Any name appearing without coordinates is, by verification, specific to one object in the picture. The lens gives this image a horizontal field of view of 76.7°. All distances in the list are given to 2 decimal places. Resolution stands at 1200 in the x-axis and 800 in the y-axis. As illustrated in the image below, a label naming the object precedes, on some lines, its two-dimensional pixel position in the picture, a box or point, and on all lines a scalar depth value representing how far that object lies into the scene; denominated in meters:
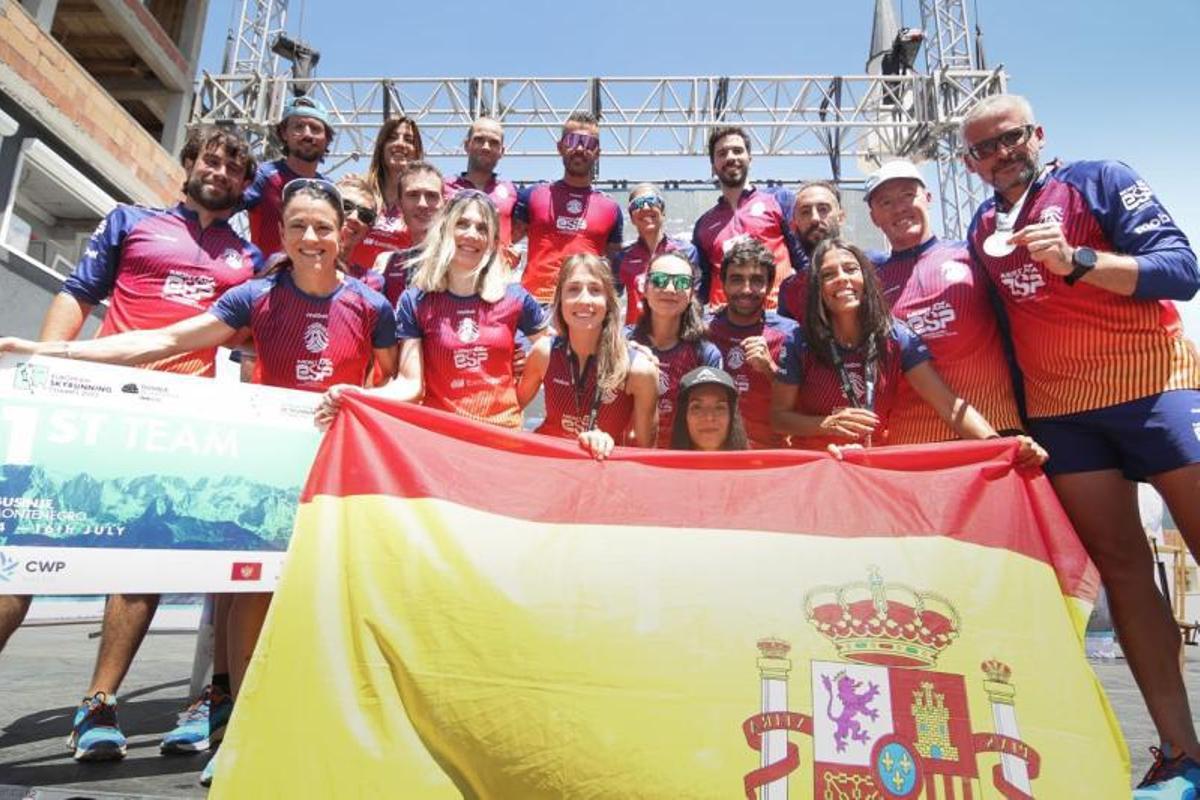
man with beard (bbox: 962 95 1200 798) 2.79
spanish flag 2.06
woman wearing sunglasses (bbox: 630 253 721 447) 3.78
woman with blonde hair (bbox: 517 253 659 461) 3.49
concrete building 9.78
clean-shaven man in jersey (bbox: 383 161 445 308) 4.53
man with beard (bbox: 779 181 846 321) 4.32
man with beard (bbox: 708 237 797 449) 4.08
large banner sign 2.64
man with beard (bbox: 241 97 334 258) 4.57
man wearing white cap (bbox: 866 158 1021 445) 3.30
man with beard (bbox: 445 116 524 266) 5.32
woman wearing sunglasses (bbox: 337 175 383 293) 4.19
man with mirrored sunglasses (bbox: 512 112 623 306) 5.41
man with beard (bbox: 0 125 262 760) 3.34
